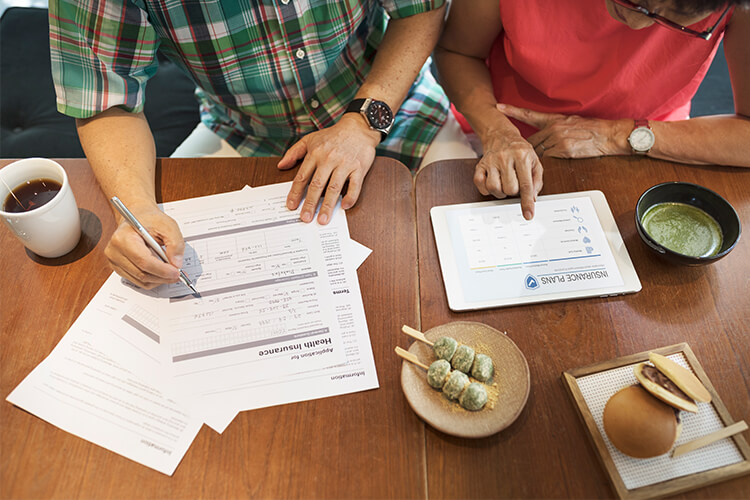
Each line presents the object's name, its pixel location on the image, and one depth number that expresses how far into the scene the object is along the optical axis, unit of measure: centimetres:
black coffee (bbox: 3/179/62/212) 91
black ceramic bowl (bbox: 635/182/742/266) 85
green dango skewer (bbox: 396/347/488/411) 72
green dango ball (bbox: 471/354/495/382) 75
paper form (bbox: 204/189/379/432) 78
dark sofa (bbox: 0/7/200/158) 166
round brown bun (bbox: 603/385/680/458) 68
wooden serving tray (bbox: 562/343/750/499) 68
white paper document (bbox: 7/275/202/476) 75
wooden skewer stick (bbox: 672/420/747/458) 70
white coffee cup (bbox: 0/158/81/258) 87
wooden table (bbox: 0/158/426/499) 71
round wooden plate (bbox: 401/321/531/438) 72
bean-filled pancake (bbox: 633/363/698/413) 68
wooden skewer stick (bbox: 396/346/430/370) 77
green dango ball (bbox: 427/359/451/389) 74
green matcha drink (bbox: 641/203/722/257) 89
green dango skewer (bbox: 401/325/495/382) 76
